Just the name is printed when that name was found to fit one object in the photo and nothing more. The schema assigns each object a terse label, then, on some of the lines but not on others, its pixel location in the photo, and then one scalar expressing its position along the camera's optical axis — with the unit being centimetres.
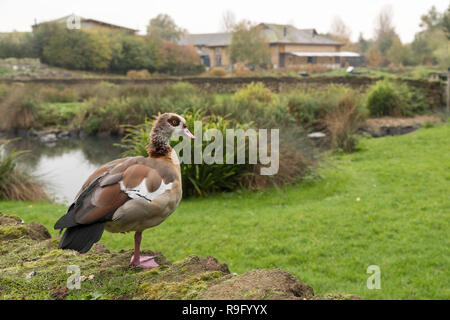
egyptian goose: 209
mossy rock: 212
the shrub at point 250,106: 1149
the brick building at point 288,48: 6669
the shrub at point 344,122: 1252
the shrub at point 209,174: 820
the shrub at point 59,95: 2575
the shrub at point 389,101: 1881
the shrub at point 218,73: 4413
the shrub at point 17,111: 2027
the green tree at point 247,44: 5209
